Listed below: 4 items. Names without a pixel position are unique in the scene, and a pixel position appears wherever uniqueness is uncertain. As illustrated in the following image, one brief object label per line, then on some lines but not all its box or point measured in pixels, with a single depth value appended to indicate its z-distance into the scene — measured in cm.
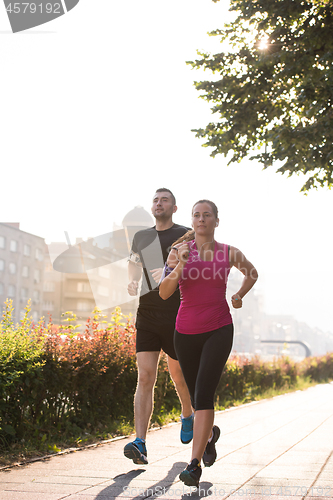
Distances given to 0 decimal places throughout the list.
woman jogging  378
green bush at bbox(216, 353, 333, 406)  1240
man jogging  466
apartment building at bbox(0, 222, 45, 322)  9638
